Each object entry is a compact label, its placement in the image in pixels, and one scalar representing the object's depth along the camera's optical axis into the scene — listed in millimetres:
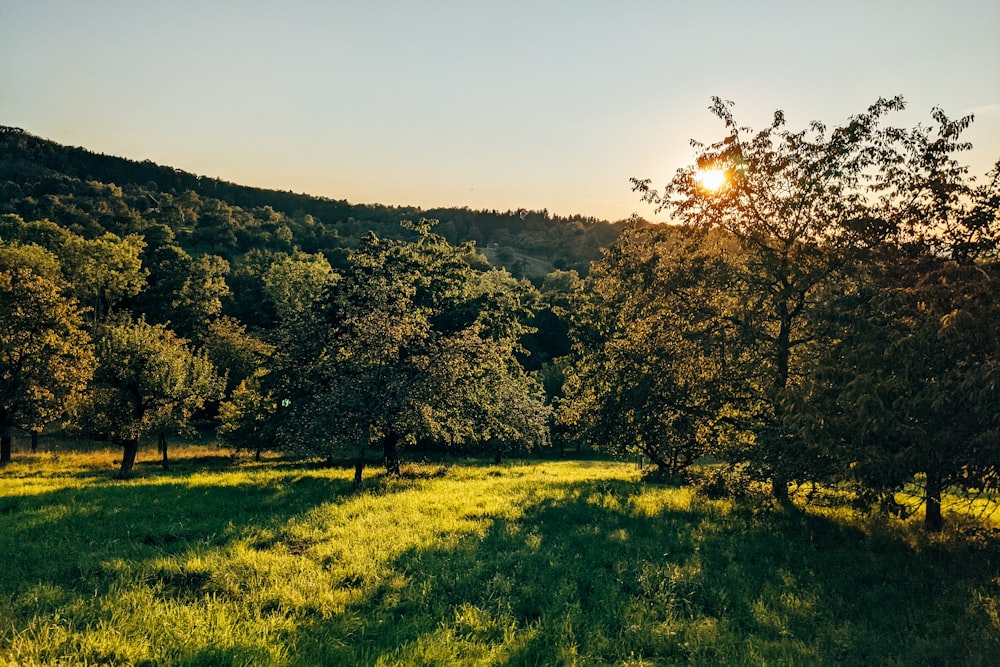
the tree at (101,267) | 65562
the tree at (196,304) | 72500
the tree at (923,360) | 10516
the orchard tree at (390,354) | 20531
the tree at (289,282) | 79088
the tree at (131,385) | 27156
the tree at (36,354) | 31531
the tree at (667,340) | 18359
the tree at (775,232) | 15984
